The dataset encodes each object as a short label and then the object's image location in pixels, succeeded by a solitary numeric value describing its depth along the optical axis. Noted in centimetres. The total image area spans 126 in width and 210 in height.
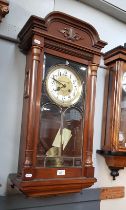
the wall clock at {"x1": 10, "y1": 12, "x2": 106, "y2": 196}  123
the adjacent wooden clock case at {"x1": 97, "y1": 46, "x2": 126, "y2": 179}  157
